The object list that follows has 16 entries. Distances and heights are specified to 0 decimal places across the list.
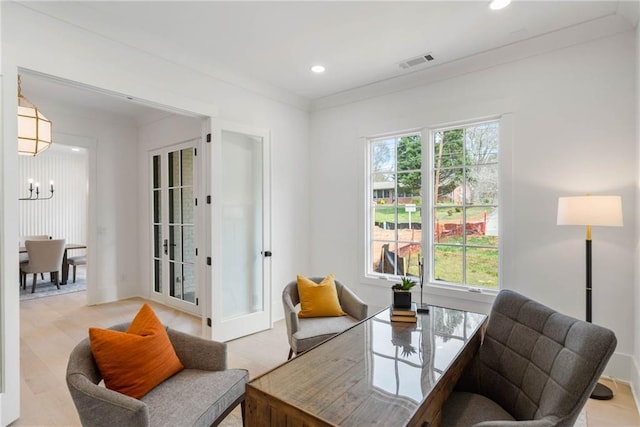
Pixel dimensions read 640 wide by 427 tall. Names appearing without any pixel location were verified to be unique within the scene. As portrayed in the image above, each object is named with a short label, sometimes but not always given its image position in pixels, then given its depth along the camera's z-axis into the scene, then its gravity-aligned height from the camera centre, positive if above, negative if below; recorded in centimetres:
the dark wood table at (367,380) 121 -73
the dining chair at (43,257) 544 -74
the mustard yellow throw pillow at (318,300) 298 -80
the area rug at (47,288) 542 -134
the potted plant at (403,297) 236 -61
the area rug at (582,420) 214 -138
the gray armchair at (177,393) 141 -91
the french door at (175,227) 469 -23
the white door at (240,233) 346 -24
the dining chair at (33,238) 670 -52
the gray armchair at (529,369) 119 -68
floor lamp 240 -3
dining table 619 -106
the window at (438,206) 334 +5
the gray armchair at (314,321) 261 -95
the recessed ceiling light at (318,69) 347 +150
